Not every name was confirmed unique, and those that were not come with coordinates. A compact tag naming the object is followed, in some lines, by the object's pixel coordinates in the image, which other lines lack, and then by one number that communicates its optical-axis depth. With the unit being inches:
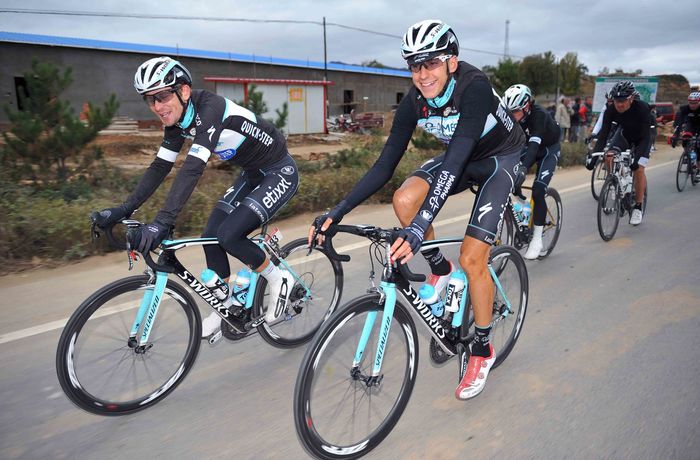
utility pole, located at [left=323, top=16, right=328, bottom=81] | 1518.8
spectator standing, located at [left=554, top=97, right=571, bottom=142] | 772.0
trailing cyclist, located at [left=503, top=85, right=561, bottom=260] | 223.6
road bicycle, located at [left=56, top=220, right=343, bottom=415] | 111.9
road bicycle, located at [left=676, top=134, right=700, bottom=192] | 409.1
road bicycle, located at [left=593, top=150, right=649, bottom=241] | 263.0
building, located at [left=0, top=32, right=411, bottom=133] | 978.7
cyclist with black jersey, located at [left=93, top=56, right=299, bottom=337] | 122.2
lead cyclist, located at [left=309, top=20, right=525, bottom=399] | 115.8
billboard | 980.6
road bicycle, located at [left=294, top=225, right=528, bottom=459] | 95.0
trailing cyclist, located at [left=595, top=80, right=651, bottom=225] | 273.1
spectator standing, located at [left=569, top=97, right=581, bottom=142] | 852.6
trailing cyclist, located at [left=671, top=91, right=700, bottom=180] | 408.8
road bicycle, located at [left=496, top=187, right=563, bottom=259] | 229.8
